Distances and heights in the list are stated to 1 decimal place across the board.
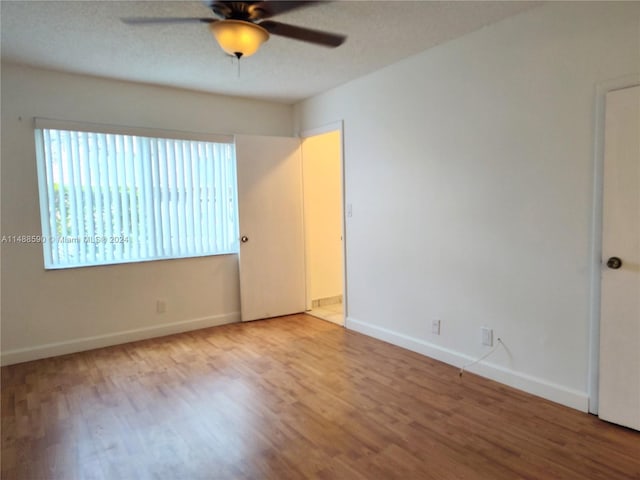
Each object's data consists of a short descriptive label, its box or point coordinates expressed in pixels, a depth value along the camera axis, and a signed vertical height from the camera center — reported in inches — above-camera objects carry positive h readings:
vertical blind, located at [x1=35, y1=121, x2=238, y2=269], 138.9 +6.5
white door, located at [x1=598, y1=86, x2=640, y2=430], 84.2 -13.0
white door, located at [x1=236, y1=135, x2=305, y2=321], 174.6 -7.3
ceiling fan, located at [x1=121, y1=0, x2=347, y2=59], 83.4 +40.7
